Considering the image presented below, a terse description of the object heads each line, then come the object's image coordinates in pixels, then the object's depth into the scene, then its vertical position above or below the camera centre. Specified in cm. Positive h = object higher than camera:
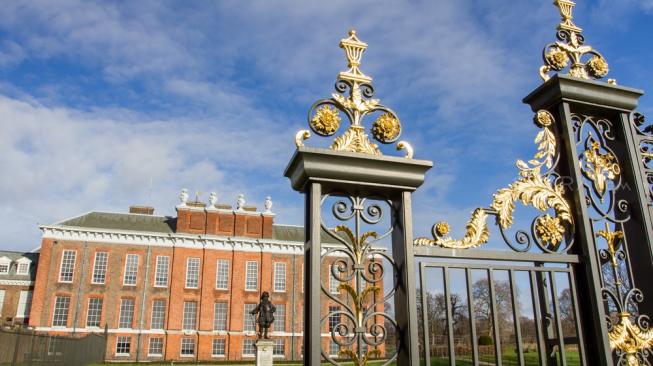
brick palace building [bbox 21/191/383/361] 3000 +326
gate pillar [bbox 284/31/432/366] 265 +70
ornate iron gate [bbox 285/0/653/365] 278 +59
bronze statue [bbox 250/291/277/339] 2077 +86
